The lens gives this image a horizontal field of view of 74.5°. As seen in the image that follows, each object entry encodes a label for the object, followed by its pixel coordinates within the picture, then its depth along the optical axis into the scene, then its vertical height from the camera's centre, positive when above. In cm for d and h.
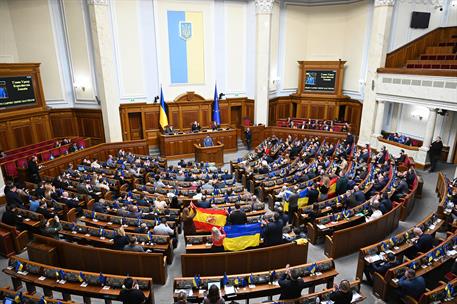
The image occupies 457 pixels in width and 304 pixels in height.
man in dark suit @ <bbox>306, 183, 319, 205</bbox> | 972 -385
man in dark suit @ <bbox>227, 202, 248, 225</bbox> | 772 -362
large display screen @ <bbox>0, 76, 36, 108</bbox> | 1530 -91
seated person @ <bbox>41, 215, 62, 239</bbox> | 804 -403
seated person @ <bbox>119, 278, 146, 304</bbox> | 531 -380
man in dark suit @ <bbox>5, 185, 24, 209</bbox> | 945 -385
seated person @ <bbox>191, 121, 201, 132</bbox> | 1857 -324
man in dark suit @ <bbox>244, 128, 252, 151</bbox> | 1890 -386
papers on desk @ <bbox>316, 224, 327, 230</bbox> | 831 -415
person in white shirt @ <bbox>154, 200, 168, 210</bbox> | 917 -391
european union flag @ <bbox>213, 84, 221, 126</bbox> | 1969 -243
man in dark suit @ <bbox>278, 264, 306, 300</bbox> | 552 -384
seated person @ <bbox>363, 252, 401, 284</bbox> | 659 -417
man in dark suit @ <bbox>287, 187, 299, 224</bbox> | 951 -404
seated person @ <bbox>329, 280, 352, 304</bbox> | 519 -374
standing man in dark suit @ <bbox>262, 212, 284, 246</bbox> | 717 -370
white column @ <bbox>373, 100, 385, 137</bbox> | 1722 -255
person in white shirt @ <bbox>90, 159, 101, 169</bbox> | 1362 -406
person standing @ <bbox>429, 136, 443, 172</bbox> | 1398 -364
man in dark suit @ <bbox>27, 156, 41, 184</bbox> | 1246 -394
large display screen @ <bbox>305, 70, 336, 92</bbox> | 2122 -58
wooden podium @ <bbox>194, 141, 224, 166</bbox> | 1634 -432
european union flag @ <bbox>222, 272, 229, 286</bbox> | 612 -410
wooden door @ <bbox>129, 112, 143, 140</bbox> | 1859 -318
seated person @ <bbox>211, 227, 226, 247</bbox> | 699 -371
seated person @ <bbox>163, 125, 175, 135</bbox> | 1776 -333
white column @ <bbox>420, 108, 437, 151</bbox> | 1438 -270
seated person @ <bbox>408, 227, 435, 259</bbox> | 704 -394
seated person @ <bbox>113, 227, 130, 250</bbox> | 702 -377
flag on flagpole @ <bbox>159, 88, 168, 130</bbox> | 1821 -248
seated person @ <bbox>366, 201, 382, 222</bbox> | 842 -389
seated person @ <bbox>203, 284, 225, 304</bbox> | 485 -353
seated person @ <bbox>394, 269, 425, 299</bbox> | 574 -394
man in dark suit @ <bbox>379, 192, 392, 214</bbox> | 873 -376
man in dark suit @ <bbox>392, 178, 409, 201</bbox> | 1005 -387
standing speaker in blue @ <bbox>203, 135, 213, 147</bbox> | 1686 -375
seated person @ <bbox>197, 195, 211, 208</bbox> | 886 -374
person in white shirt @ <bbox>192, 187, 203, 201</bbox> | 986 -397
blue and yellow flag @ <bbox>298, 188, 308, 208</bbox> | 977 -396
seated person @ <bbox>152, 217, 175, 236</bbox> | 784 -396
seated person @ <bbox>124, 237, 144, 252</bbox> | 697 -392
